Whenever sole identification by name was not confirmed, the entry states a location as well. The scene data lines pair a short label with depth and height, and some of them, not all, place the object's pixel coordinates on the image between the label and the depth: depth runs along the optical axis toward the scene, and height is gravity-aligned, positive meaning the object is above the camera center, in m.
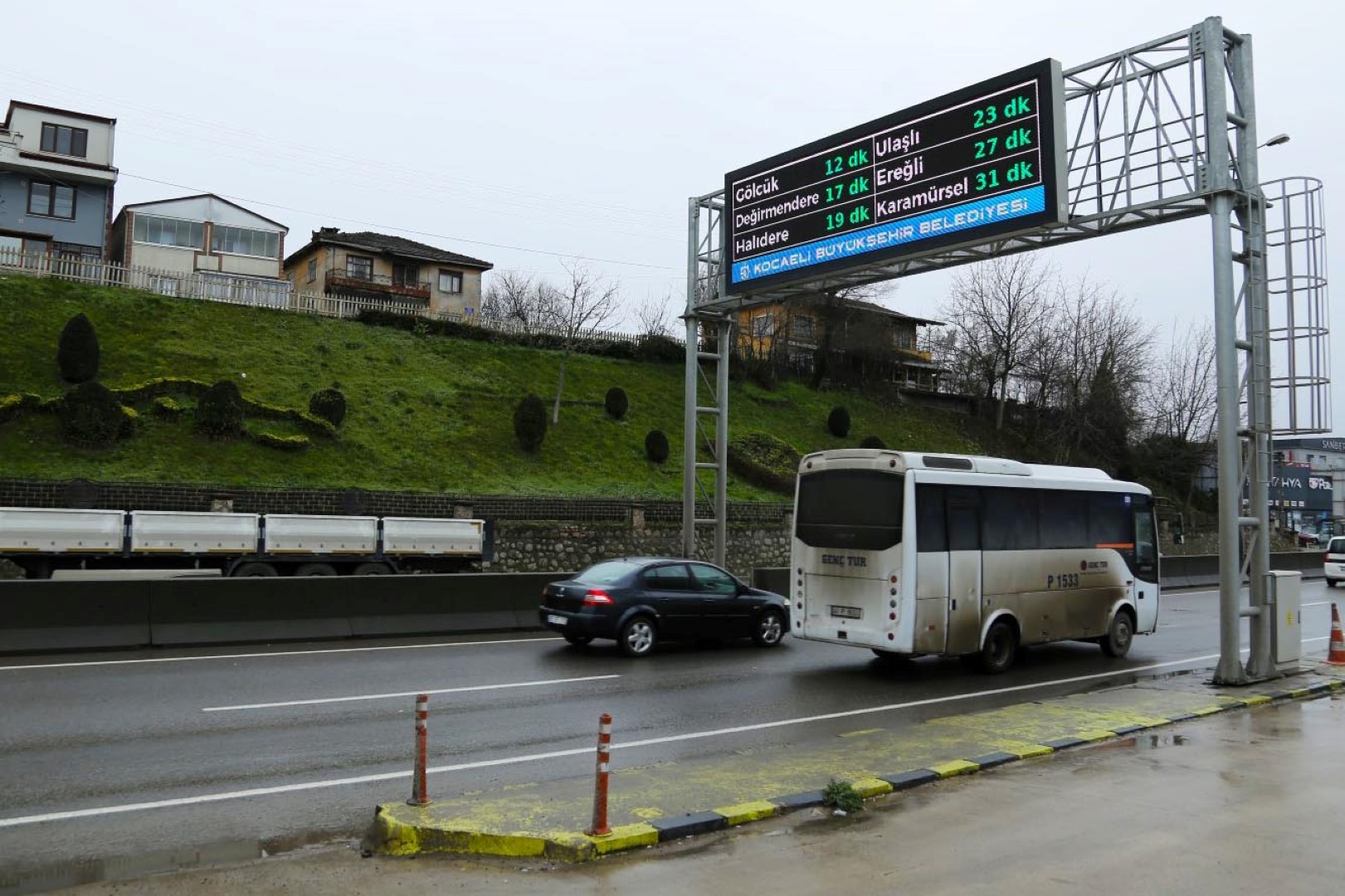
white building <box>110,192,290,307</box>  56.59 +15.61
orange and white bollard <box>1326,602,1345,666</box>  15.38 -1.76
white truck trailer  21.30 -0.75
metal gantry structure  13.23 +4.21
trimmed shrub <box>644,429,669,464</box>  40.66 +2.98
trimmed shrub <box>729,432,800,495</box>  42.44 +2.68
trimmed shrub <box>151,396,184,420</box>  32.62 +3.22
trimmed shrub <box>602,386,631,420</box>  44.00 +5.03
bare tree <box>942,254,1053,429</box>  58.91 +11.77
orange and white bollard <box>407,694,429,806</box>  7.09 -1.77
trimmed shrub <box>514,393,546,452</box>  38.31 +3.60
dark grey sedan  15.52 -1.38
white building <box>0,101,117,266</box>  51.72 +17.12
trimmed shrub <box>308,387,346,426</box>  35.44 +3.74
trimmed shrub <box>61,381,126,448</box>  29.73 +2.62
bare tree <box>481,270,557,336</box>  51.93 +14.35
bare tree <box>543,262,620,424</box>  48.70 +10.36
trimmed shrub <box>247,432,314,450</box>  32.91 +2.28
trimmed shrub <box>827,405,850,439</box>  51.71 +5.28
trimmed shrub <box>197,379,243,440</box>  32.28 +3.09
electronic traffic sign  14.98 +5.73
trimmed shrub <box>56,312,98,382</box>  33.31 +5.12
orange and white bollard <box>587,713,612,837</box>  6.43 -1.72
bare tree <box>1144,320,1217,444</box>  59.50 +7.61
